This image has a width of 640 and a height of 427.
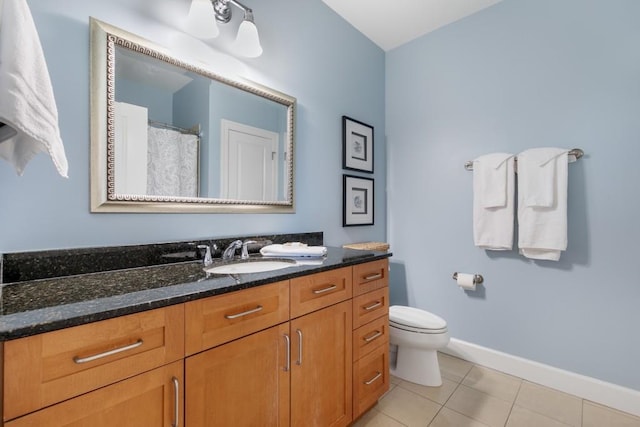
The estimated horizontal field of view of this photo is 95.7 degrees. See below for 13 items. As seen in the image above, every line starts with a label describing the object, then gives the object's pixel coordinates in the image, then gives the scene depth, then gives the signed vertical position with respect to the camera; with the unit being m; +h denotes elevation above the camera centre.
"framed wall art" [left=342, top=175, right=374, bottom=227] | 2.25 +0.10
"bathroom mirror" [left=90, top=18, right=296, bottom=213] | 1.15 +0.38
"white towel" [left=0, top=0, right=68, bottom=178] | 0.64 +0.27
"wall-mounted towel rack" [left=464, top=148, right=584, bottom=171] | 1.75 +0.37
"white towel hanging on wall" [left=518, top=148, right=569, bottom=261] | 1.76 +0.08
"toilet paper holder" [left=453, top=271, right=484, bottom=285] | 2.12 -0.48
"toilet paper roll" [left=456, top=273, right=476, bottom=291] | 2.11 -0.49
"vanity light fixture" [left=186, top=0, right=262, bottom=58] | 1.29 +0.90
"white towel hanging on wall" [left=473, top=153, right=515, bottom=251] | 1.97 +0.09
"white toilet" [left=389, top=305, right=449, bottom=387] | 1.82 -0.83
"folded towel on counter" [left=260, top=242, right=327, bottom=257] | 1.48 -0.20
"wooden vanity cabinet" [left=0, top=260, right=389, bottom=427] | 0.63 -0.44
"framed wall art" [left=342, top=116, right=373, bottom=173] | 2.23 +0.55
